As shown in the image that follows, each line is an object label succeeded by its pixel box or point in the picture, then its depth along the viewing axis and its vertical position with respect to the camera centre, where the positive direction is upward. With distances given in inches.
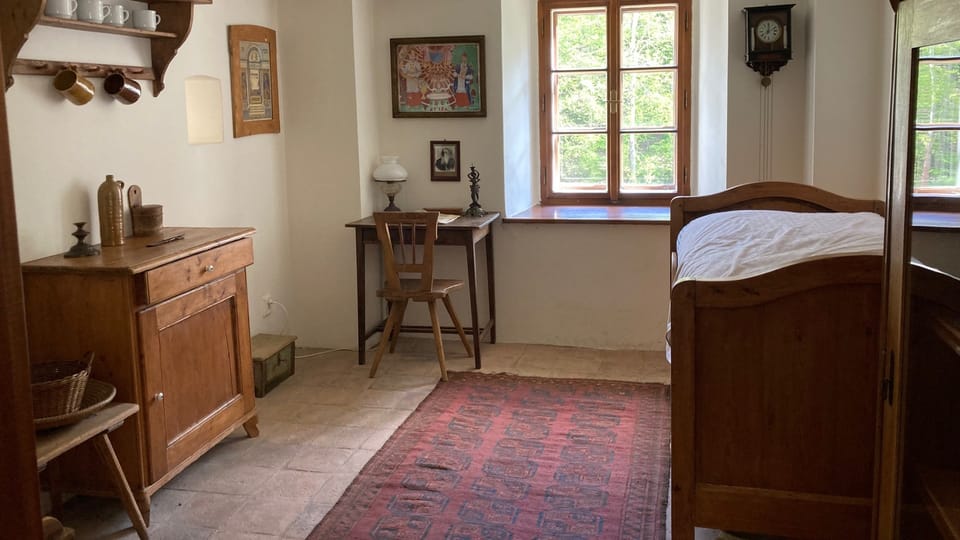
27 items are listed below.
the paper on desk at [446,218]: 192.4 -12.9
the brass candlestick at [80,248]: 123.7 -11.0
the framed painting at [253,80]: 180.4 +17.5
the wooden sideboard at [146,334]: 117.9 -23.0
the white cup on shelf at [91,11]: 127.4 +22.4
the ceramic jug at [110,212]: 132.7 -6.7
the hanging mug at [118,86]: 139.9 +12.6
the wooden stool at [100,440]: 104.5 -32.3
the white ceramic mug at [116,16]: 134.0 +22.6
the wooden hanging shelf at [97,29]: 112.7 +19.2
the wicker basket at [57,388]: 105.7 -26.6
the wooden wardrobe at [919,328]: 59.6 -13.1
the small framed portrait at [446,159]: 209.3 -0.2
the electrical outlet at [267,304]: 195.3 -30.8
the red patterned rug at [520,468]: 121.7 -48.4
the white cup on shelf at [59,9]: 121.3 +21.7
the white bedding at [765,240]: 101.0 -11.7
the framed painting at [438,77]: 204.7 +18.9
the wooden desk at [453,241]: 189.3 -17.5
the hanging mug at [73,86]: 128.0 +11.7
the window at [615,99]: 219.1 +13.7
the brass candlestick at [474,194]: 203.8 -8.3
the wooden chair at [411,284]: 179.9 -24.5
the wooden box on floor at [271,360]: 175.9 -39.7
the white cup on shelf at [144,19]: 141.0 +23.2
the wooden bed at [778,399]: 90.8 -25.8
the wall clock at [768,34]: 173.8 +22.5
